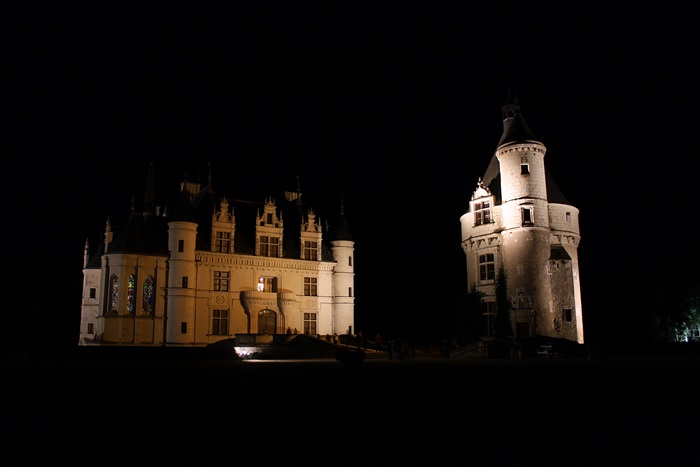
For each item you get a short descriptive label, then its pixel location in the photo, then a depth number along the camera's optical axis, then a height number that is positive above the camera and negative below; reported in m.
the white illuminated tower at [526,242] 40.38 +5.79
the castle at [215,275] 40.88 +3.68
